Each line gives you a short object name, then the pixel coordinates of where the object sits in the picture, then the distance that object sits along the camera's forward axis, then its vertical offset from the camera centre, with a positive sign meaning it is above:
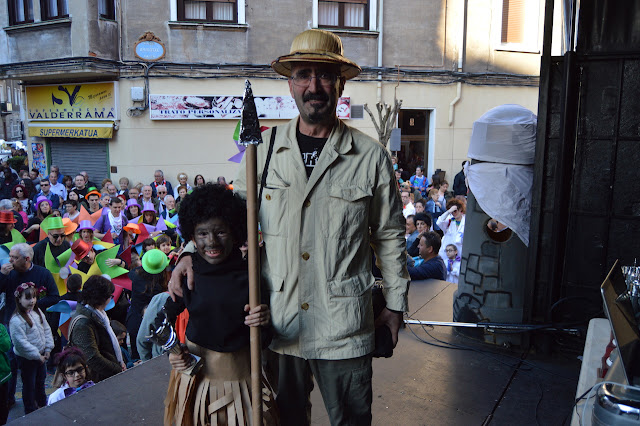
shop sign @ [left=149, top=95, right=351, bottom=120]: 13.17 +0.70
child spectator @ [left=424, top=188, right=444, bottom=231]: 10.44 -1.33
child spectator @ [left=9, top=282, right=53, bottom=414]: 5.23 -1.99
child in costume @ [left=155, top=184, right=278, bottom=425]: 2.36 -0.79
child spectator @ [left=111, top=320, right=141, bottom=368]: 5.53 -2.01
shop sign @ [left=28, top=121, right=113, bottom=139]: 13.37 +0.14
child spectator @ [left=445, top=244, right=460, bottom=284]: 7.18 -1.65
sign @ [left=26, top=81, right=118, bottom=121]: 13.22 +0.82
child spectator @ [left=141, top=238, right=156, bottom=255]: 6.90 -1.37
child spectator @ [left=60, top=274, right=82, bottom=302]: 5.77 -1.58
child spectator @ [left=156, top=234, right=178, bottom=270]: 6.62 -1.35
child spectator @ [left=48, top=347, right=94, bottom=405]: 4.37 -1.89
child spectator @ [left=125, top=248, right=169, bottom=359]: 5.68 -1.55
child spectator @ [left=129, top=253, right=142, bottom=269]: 6.89 -1.57
